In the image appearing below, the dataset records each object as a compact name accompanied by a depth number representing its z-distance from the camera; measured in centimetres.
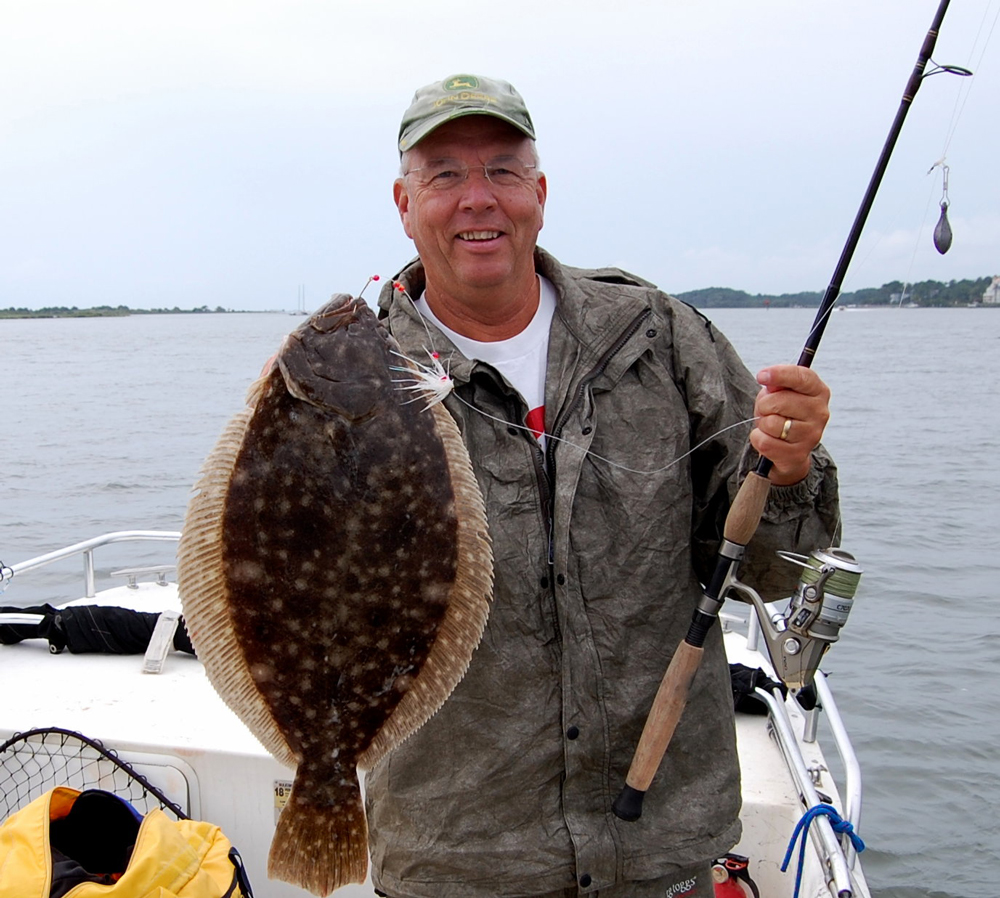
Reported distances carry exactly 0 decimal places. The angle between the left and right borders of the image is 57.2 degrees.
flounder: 197
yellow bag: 251
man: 225
